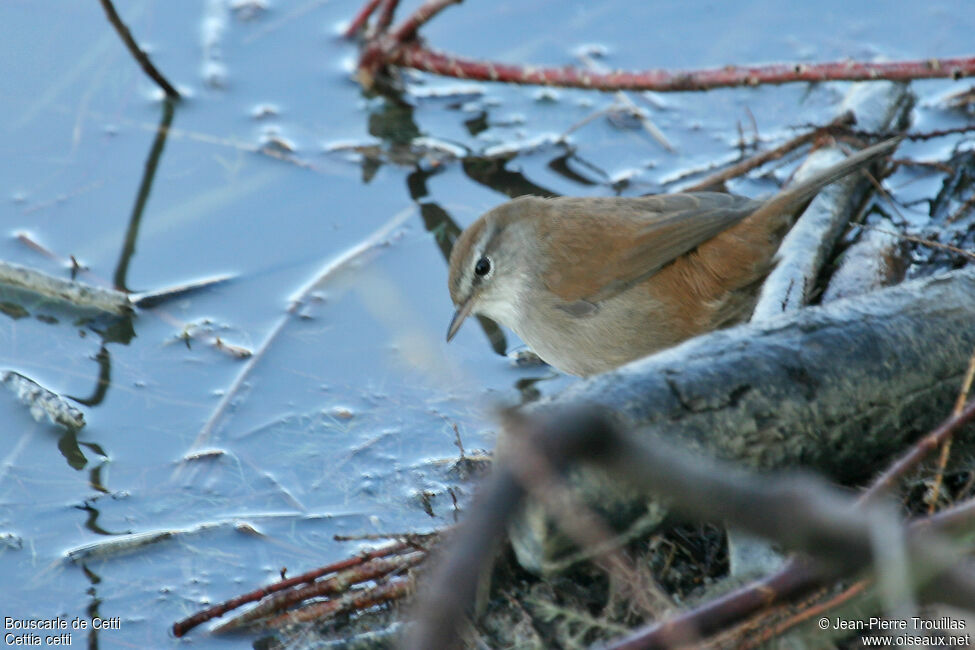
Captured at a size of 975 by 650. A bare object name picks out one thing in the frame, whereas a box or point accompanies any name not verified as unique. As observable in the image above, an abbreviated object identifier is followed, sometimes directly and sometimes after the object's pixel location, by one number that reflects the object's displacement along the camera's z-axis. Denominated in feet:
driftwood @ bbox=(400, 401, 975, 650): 6.88
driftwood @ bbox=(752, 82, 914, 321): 32.78
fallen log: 20.79
